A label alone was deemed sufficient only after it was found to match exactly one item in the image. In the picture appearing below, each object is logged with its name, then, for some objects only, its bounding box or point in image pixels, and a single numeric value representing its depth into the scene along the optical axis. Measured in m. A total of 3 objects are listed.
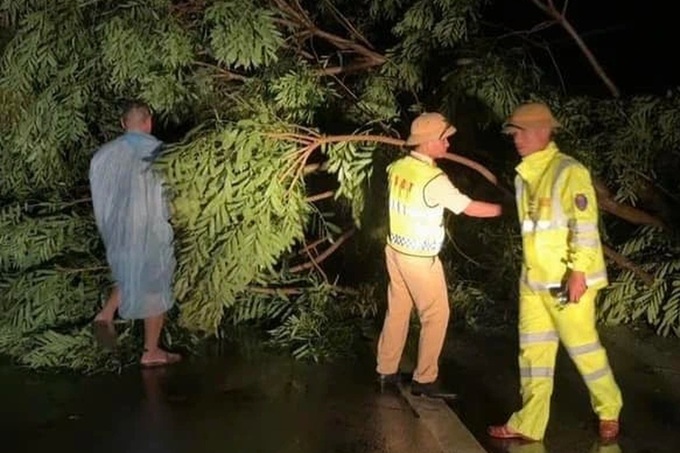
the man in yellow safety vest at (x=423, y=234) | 6.30
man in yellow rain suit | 5.43
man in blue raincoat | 7.47
